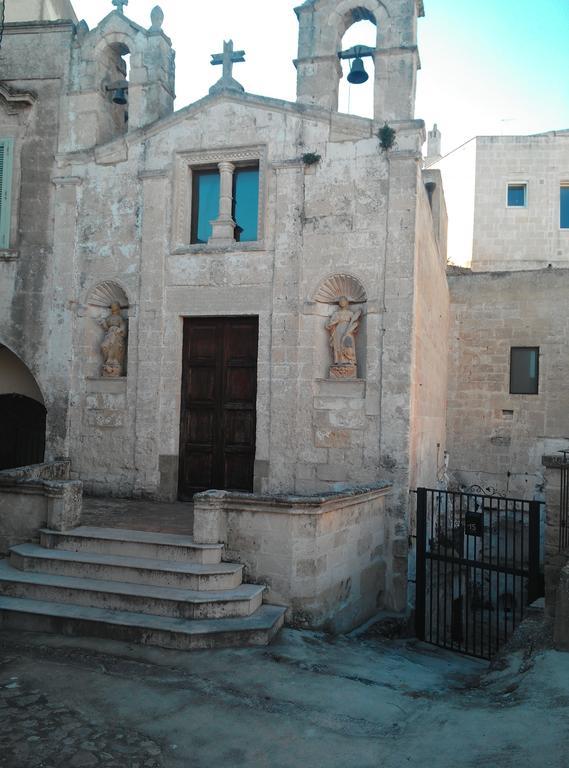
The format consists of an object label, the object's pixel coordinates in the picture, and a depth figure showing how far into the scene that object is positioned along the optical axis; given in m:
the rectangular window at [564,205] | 21.97
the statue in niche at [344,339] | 9.11
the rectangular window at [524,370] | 14.83
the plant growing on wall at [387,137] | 9.04
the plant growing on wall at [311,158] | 9.32
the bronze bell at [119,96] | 11.01
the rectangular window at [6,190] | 10.73
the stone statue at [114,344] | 10.23
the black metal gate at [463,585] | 7.94
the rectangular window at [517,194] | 22.23
